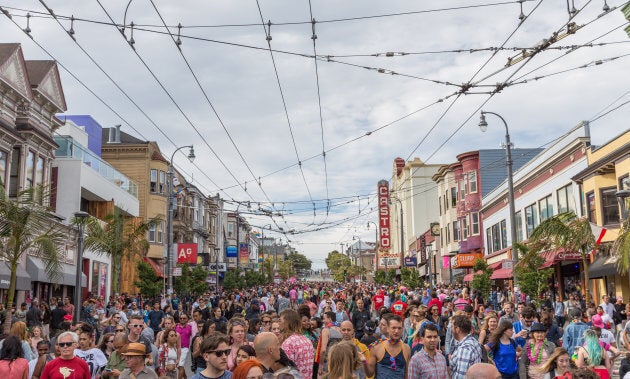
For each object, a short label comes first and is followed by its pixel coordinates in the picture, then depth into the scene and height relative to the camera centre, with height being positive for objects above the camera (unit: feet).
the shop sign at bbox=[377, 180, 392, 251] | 234.35 +26.97
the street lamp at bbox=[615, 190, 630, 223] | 87.63 +11.41
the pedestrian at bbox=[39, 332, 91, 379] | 25.23 -2.30
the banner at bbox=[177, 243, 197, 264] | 135.23 +9.48
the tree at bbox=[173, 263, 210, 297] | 128.77 +3.63
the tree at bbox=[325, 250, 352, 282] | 440.45 +28.13
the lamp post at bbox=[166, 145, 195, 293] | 97.96 +10.26
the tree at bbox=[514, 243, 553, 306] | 80.59 +2.70
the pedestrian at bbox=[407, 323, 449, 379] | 24.57 -2.30
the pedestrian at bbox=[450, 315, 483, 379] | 25.98 -2.04
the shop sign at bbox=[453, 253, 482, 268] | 165.27 +9.28
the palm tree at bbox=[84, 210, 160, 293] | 101.30 +10.37
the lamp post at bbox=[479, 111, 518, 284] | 81.46 +14.75
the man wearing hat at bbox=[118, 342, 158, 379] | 22.70 -2.04
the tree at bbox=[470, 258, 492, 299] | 106.52 +2.26
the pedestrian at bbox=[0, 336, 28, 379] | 26.13 -2.23
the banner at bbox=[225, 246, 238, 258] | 240.94 +17.15
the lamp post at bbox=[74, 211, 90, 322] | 67.67 +4.09
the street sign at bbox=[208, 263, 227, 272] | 206.39 +10.14
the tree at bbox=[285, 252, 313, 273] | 596.29 +35.69
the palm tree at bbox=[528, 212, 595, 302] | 84.23 +7.76
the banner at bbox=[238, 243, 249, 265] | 244.63 +16.51
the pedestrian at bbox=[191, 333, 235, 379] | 19.75 -1.61
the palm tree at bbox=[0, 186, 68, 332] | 61.93 +7.24
